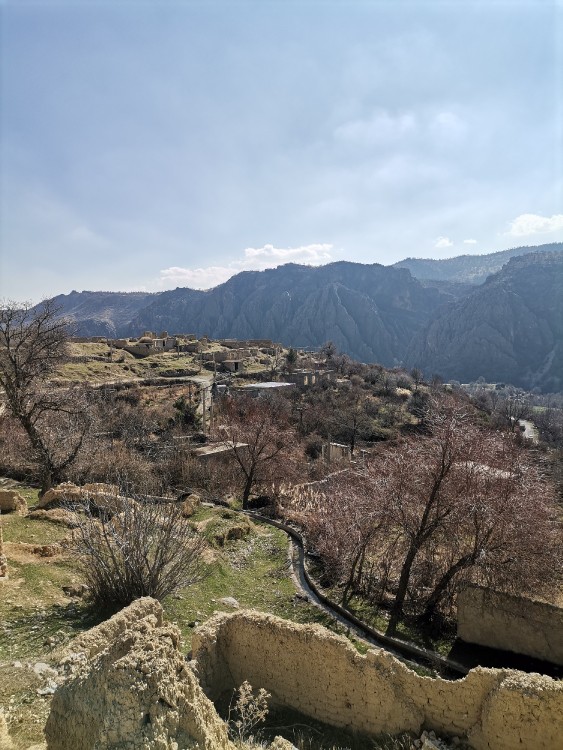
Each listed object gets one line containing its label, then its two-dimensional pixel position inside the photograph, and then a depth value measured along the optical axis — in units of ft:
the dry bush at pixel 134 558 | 29.04
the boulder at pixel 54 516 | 44.98
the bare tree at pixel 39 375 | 54.49
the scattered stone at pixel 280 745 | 17.61
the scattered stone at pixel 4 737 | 15.91
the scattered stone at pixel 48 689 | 19.85
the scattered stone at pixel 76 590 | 31.55
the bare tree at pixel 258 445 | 81.41
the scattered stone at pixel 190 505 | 60.64
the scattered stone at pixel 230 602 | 37.52
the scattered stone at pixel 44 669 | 21.16
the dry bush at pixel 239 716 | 19.06
